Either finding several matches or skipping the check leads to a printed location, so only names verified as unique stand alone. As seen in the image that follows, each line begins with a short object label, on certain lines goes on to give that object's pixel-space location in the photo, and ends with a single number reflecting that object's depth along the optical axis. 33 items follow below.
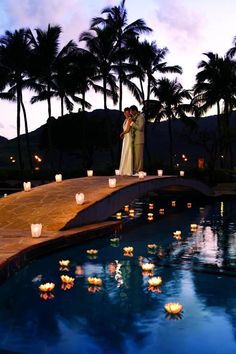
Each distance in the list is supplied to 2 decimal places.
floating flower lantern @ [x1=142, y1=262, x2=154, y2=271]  7.35
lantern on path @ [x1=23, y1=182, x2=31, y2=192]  13.79
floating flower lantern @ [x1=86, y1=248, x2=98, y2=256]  8.77
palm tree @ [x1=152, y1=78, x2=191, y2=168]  42.84
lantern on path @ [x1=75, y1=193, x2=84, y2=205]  11.20
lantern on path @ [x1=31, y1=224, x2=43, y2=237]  8.71
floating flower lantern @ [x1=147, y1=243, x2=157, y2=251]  9.52
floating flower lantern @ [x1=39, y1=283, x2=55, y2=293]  6.08
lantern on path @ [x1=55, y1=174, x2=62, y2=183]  15.17
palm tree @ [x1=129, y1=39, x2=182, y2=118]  35.12
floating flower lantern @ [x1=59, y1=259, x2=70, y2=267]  7.65
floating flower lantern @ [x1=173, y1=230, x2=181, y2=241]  11.16
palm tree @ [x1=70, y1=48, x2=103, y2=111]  34.41
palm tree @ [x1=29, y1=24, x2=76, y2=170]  33.16
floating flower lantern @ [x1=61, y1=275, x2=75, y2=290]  6.52
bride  15.24
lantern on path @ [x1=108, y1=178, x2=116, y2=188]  13.04
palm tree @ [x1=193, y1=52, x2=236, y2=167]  38.91
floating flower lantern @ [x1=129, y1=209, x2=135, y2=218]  15.74
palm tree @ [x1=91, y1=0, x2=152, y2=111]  33.38
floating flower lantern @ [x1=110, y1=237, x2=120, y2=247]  9.90
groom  15.06
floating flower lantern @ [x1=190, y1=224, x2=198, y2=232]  12.56
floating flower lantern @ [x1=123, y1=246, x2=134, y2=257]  8.96
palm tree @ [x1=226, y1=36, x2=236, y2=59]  36.00
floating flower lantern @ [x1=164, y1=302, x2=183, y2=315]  5.22
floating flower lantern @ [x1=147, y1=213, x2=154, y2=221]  14.73
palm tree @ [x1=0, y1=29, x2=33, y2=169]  34.44
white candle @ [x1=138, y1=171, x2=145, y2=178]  15.16
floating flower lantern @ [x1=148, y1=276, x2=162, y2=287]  6.40
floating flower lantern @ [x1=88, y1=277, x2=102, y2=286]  6.50
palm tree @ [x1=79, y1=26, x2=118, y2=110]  33.62
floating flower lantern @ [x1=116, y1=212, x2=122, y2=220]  14.73
